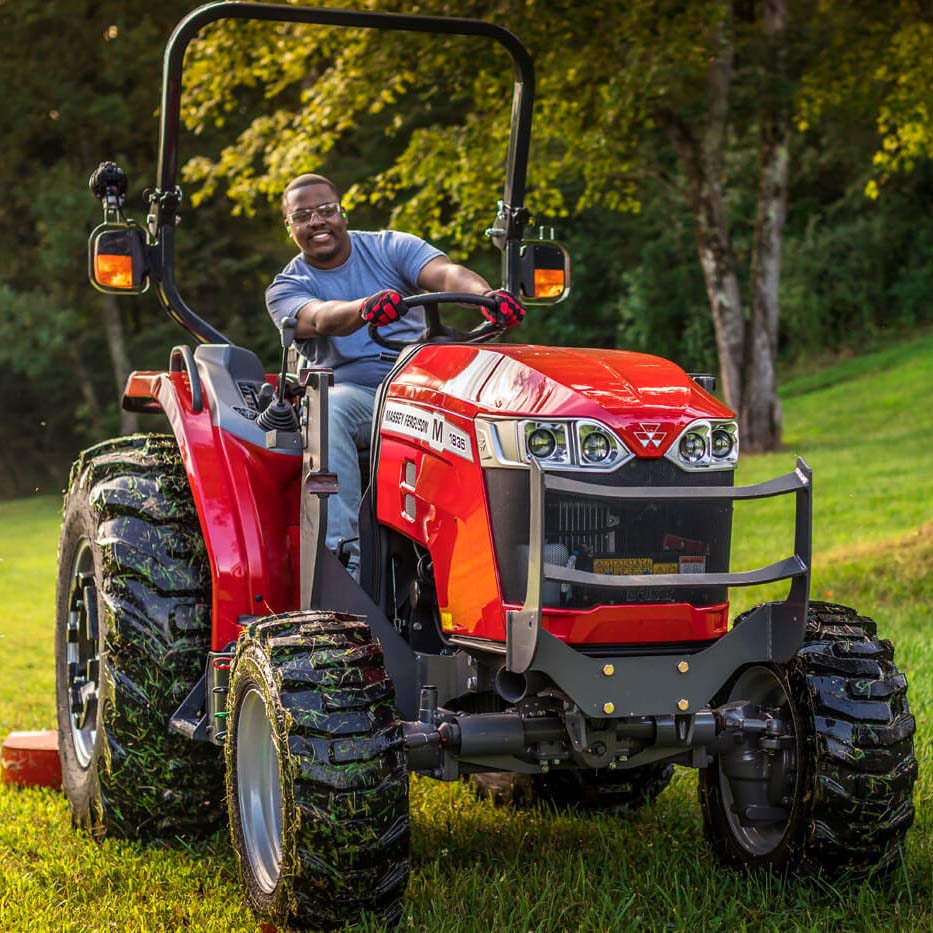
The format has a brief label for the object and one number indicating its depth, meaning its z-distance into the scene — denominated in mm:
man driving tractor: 4012
